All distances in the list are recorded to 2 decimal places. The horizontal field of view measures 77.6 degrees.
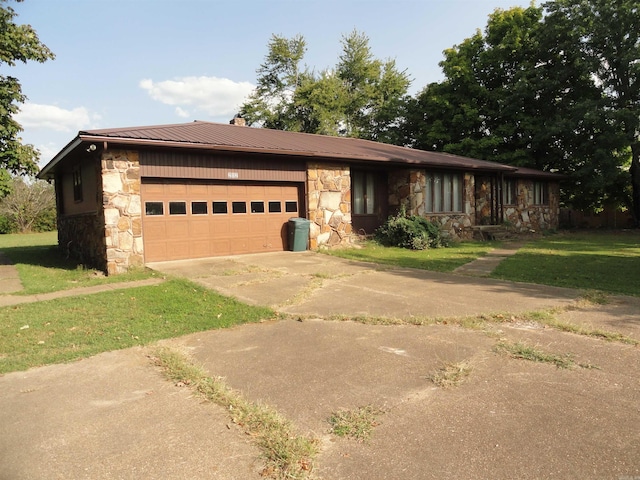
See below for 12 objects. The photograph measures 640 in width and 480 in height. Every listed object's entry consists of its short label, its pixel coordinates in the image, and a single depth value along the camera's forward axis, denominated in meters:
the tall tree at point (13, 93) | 13.43
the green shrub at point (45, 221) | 36.88
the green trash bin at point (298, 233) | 12.50
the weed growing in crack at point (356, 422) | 2.65
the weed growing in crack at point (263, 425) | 2.32
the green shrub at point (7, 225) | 34.94
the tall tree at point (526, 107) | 22.58
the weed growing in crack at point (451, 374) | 3.36
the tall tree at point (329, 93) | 36.19
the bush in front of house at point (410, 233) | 13.64
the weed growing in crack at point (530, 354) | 3.73
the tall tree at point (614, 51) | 20.56
